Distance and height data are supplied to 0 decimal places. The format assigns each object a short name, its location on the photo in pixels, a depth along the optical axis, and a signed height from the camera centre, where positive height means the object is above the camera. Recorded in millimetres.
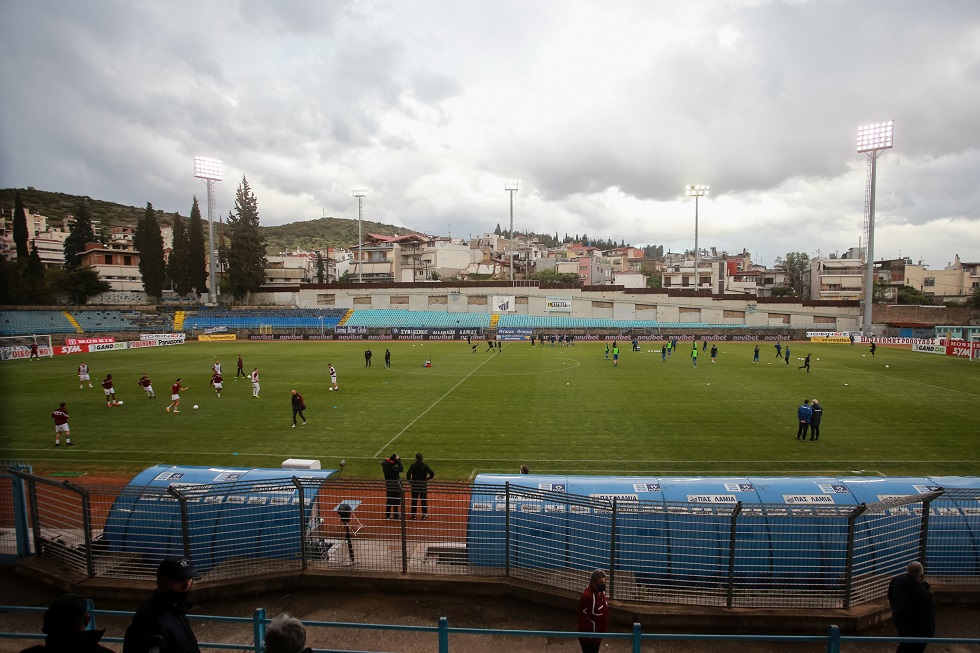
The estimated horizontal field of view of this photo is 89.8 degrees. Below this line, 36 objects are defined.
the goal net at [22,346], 38875 -3892
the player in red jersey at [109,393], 20828 -4122
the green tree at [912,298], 69000 -843
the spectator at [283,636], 2908 -2022
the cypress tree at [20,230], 59669 +8449
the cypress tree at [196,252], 72938 +6742
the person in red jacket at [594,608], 4886 -3130
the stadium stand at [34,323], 49938 -2535
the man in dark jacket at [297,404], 17797 -3885
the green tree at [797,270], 93375 +4753
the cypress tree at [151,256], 64875 +5616
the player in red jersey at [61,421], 15602 -3911
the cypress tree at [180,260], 71125 +5477
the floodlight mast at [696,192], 67625 +14013
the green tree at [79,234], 82875 +10915
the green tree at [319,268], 93738 +5483
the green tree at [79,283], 62719 +1983
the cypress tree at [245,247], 73312 +7472
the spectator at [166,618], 3252 -2196
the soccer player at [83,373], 25464 -3911
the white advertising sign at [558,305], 71688 -1500
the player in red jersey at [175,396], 19875 -4027
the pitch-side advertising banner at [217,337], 57375 -4672
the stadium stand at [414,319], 67938 -3320
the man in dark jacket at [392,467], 10461 -3655
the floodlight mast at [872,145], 50625 +15251
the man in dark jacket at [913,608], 4777 -3099
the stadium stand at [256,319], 62559 -2882
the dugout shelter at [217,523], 6977 -3287
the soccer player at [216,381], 23472 -4002
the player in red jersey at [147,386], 21812 -3949
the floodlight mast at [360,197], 74188 +14982
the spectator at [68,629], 2881 -1969
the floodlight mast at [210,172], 64188 +16381
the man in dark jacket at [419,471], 10406 -3731
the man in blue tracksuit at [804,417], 15891 -4004
